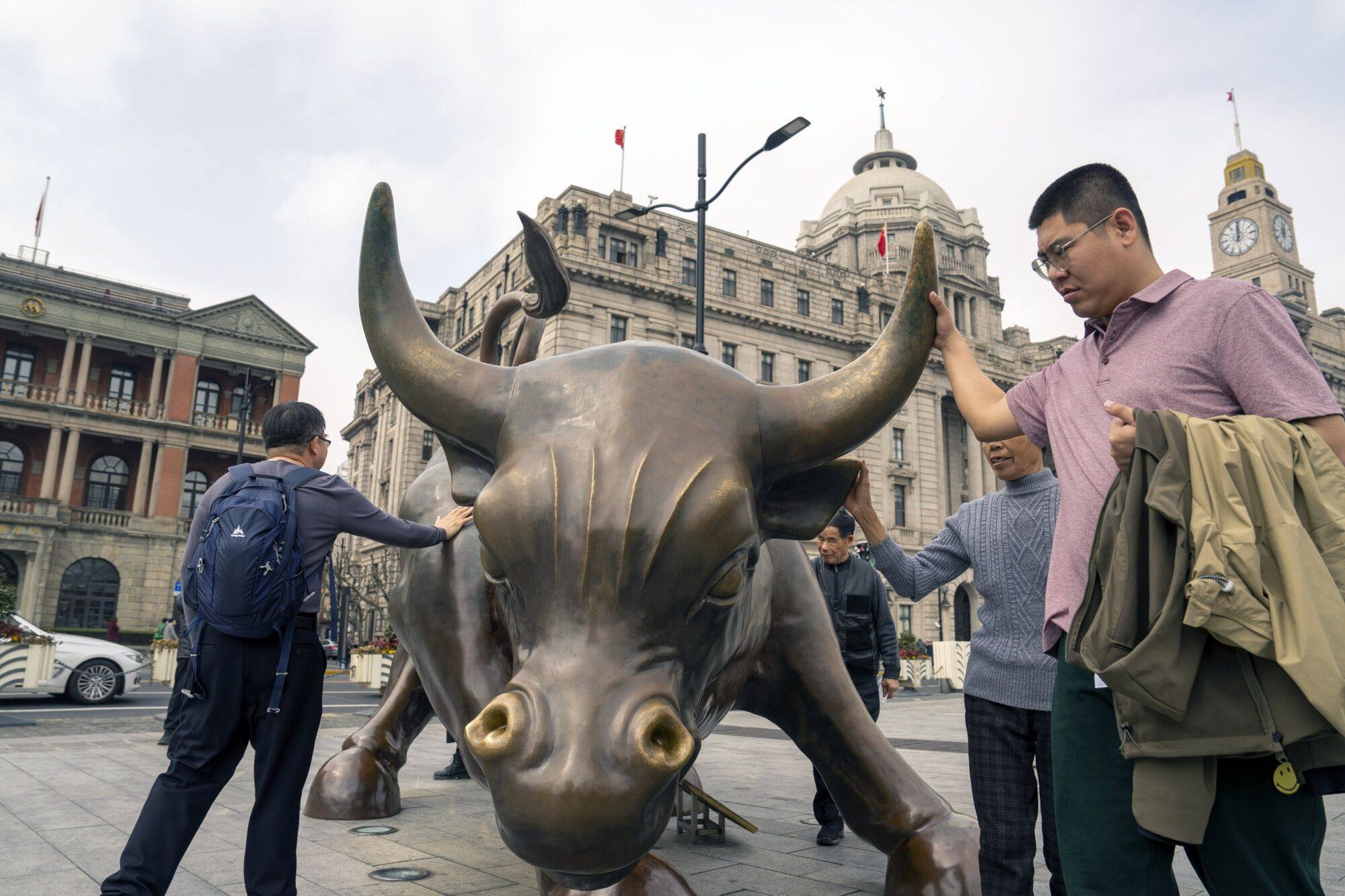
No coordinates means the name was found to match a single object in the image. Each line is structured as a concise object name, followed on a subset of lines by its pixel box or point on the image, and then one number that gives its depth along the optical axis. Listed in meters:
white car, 15.39
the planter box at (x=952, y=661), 25.03
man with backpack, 3.04
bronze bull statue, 1.88
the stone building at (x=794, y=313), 40.19
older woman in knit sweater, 3.20
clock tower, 83.31
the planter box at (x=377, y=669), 19.38
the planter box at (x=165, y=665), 19.95
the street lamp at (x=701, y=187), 13.17
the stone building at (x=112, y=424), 37.56
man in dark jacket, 6.12
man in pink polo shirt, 1.75
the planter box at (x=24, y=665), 14.98
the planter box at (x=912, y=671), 25.22
